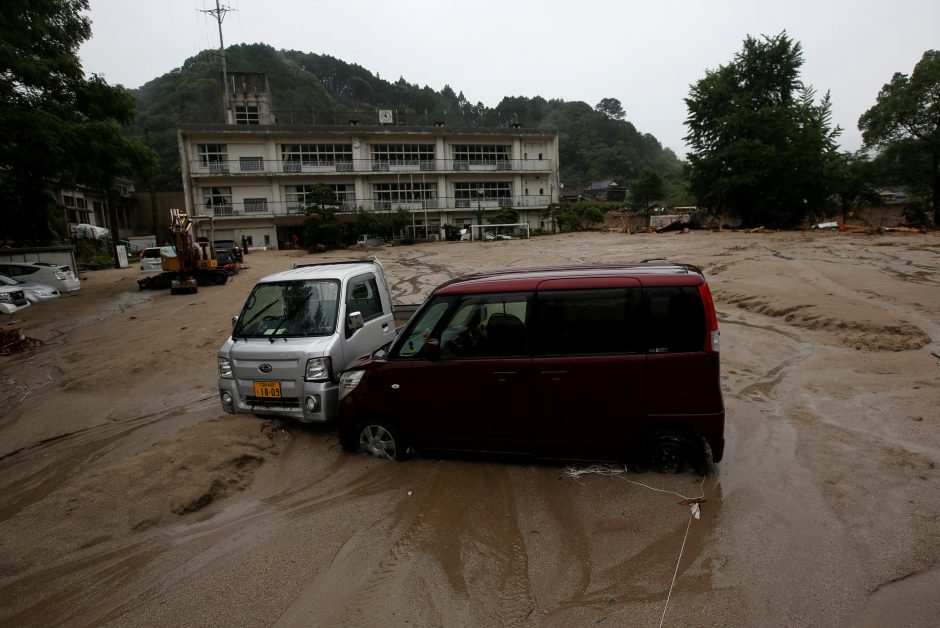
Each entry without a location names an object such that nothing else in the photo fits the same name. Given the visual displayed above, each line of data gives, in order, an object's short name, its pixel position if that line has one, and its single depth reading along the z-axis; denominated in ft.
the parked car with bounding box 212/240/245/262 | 87.17
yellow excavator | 63.72
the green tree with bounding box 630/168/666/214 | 182.70
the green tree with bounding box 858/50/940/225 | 93.66
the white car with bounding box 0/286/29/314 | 52.85
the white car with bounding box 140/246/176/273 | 89.76
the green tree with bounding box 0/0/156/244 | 53.06
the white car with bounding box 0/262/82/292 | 63.26
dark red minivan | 13.99
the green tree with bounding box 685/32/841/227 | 115.03
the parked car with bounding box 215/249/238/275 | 78.05
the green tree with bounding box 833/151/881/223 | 106.83
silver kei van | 18.31
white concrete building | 144.66
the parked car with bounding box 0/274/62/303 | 58.49
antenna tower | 164.45
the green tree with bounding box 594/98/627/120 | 386.24
